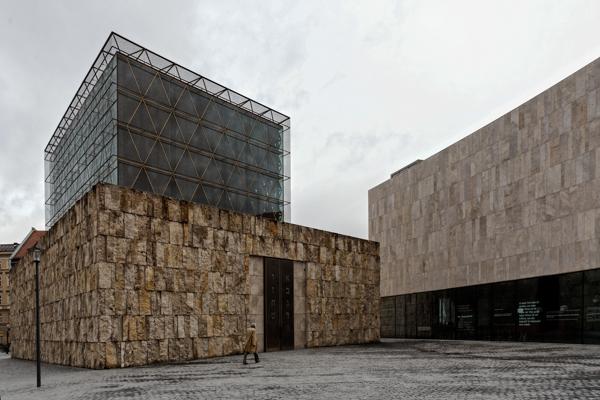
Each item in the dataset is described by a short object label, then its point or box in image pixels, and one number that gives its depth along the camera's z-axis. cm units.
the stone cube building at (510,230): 3042
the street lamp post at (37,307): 1629
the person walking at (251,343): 2111
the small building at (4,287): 8844
